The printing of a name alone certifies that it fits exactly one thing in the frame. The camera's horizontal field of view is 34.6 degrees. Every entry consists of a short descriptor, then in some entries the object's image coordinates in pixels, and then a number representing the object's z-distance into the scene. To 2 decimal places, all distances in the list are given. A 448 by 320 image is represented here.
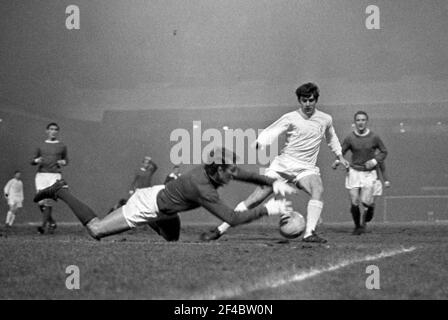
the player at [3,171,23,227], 18.47
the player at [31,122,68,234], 12.20
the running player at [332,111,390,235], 11.49
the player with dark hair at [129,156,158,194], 17.58
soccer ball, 6.89
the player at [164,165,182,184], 15.64
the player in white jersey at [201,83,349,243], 8.09
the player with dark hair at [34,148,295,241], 6.16
